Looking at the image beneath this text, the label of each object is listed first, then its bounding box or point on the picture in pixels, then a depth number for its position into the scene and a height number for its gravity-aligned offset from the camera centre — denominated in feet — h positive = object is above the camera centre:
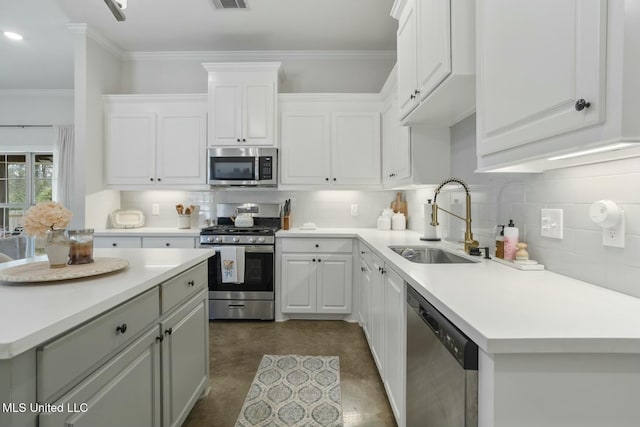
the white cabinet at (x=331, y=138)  11.15 +2.49
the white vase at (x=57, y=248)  4.20 -0.52
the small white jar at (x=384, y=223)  11.17 -0.45
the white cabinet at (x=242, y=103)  10.83 +3.59
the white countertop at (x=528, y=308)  2.33 -0.89
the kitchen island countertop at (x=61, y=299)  2.42 -0.91
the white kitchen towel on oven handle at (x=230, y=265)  10.19 -1.77
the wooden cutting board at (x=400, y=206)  11.52 +0.15
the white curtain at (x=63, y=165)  15.94 +2.15
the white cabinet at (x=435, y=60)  4.54 +2.44
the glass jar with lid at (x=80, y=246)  4.59 -0.54
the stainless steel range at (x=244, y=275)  10.30 -2.15
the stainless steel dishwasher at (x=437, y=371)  2.66 -1.61
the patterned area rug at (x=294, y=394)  5.76 -3.73
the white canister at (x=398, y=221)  11.04 -0.38
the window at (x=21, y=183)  16.55 +1.30
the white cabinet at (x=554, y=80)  2.27 +1.15
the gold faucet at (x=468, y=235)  6.05 -0.47
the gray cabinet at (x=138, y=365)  2.81 -1.80
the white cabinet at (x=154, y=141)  11.43 +2.42
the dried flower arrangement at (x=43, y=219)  4.13 -0.14
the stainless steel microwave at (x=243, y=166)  10.93 +1.47
